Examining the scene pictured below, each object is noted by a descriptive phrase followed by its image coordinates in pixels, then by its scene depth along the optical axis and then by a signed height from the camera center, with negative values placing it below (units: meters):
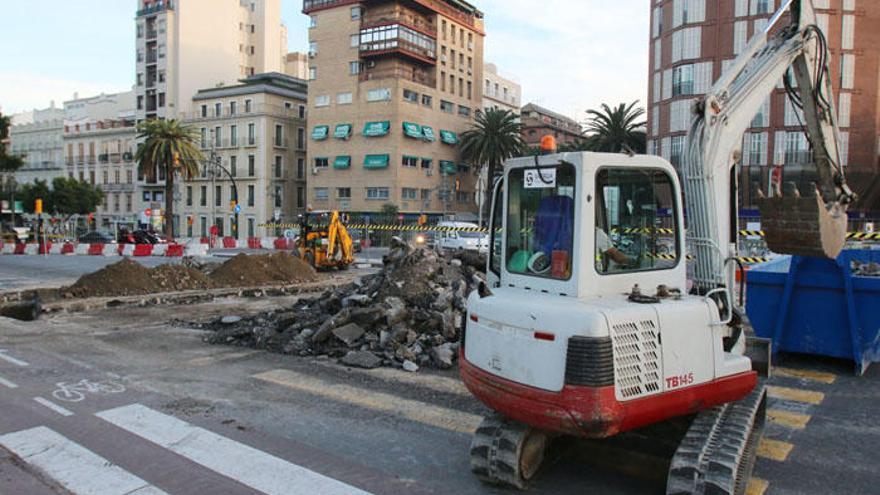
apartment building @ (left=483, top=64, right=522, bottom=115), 89.50 +17.98
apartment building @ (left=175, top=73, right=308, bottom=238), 69.25 +6.41
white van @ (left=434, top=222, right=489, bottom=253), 32.25 -1.20
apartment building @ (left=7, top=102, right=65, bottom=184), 90.62 +8.95
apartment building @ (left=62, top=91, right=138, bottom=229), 81.44 +7.31
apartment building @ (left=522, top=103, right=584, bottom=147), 90.69 +13.94
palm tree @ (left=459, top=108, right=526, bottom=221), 63.72 +7.68
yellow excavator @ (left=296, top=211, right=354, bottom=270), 24.88 -1.19
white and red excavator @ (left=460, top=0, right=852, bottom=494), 4.19 -0.66
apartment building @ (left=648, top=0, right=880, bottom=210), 51.00 +11.61
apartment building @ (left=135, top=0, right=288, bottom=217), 76.81 +19.59
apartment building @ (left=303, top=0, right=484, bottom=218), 63.38 +11.10
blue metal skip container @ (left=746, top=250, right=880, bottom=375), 8.38 -1.17
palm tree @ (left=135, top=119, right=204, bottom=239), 53.47 +5.03
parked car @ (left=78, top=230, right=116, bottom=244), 46.19 -1.93
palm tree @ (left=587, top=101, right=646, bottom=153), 55.53 +7.99
